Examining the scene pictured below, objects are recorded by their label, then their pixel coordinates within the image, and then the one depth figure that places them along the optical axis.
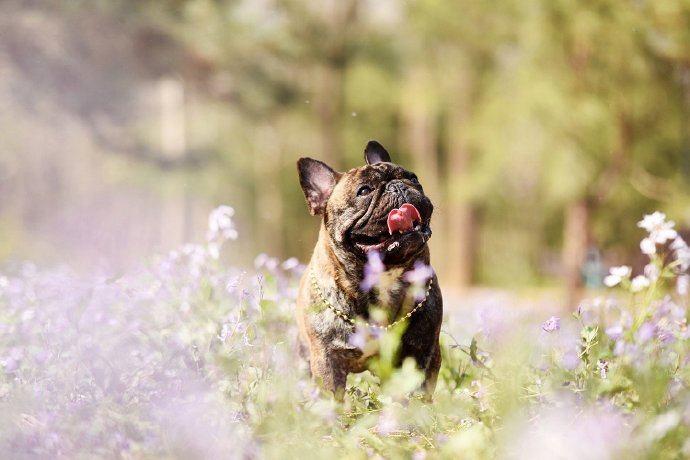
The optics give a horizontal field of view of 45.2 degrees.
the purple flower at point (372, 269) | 2.87
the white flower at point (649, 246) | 3.10
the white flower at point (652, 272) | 3.08
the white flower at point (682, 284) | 3.67
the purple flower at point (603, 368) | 3.05
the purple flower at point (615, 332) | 2.82
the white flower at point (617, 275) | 3.08
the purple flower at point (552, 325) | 2.86
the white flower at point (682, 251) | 3.14
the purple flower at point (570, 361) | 2.90
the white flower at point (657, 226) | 3.13
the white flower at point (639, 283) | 3.09
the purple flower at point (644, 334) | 2.50
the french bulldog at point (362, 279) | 3.19
